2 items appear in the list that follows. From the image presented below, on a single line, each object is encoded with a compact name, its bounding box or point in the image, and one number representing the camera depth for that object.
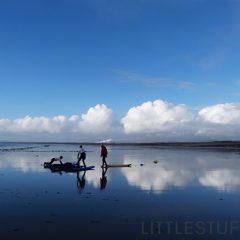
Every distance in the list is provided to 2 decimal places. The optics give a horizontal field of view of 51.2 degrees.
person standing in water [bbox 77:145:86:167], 23.93
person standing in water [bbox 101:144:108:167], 25.17
